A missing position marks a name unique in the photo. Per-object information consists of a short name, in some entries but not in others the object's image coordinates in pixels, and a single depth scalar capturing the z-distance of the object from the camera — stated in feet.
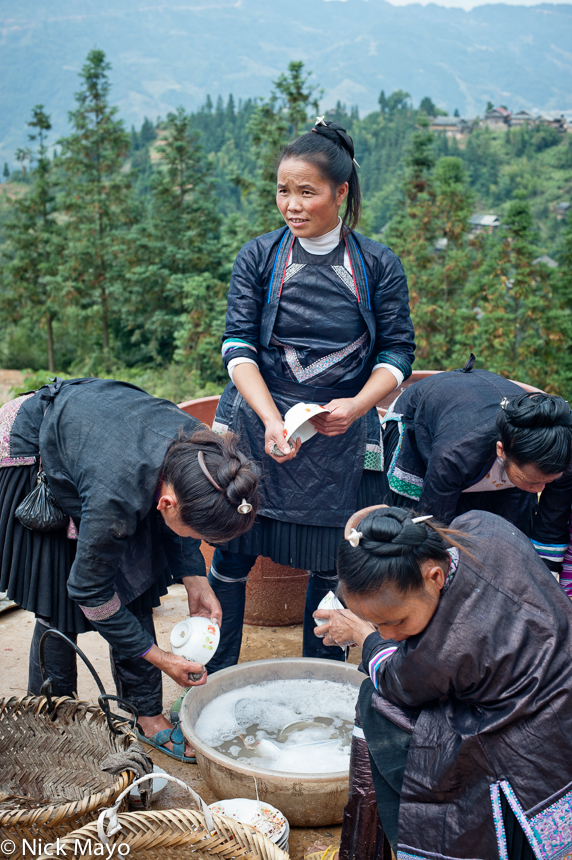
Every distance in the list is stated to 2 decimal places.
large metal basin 5.99
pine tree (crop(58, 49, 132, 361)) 63.87
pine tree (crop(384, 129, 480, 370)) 47.78
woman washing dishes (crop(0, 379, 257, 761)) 5.84
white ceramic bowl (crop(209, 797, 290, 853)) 5.85
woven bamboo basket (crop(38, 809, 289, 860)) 5.03
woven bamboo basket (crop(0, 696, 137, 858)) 6.46
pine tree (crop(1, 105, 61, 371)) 69.00
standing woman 7.50
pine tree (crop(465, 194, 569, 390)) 42.47
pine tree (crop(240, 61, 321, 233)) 49.14
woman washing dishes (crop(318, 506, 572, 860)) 4.41
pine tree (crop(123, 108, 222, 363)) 59.67
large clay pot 10.09
